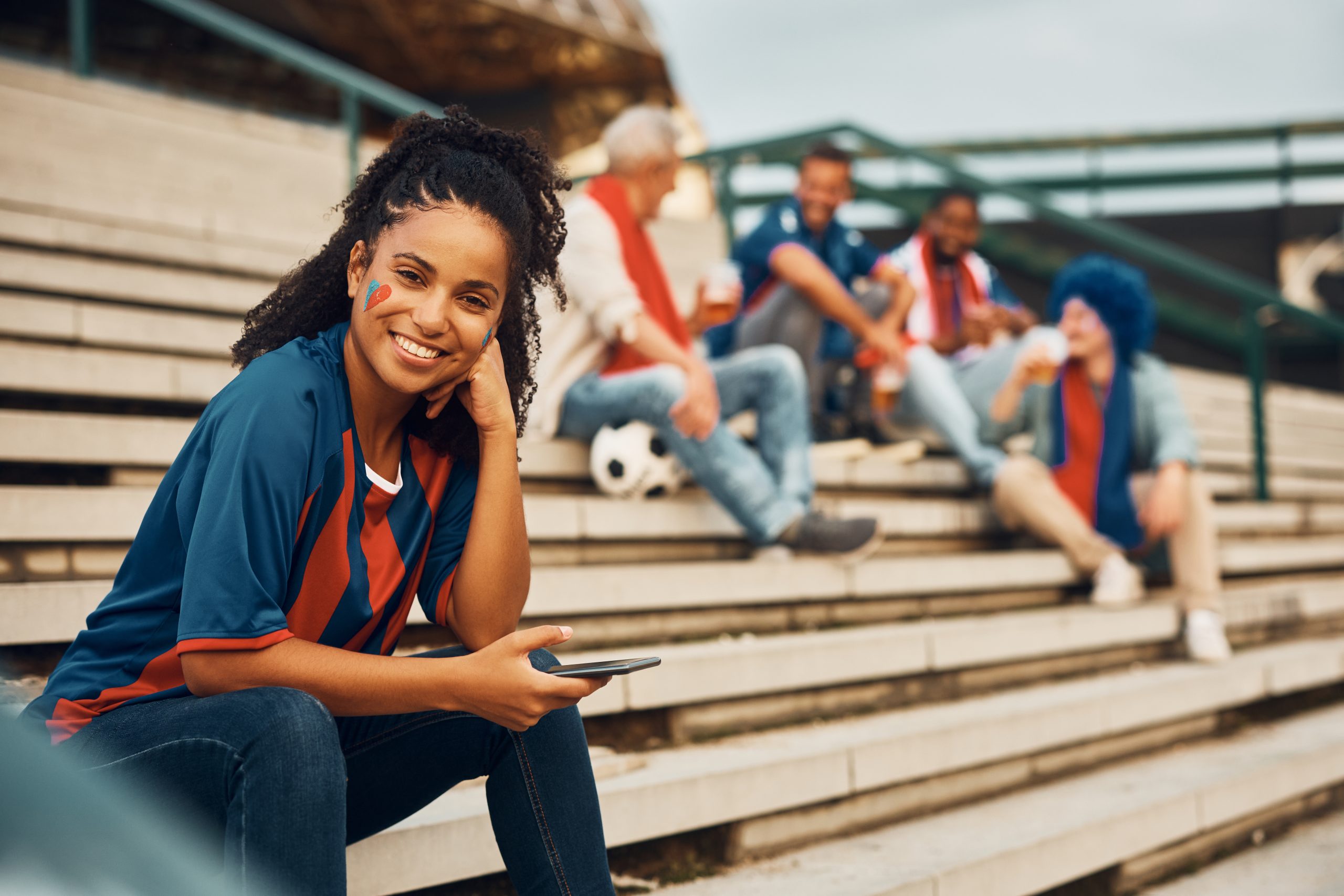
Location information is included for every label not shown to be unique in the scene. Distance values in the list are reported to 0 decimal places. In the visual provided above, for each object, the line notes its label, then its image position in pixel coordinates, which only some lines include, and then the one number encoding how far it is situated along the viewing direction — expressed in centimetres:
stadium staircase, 222
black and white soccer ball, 312
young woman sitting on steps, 123
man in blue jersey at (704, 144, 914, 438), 393
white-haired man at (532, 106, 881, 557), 312
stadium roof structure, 876
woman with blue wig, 382
